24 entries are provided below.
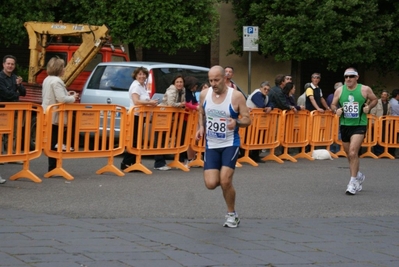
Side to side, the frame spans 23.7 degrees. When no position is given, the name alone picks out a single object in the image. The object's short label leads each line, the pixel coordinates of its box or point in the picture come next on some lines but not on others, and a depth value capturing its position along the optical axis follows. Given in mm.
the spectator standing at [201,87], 17019
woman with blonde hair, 14266
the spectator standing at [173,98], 16078
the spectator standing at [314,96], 22359
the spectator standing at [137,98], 15594
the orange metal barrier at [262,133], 18328
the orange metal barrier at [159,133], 15375
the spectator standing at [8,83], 15367
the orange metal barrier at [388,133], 23375
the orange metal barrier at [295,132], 19828
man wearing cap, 13570
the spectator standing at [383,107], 24922
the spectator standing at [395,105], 24844
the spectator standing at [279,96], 19844
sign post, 24641
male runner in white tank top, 9898
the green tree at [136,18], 28281
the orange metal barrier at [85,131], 13898
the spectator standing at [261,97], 19094
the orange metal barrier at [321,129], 21203
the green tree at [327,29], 30281
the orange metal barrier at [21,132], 12992
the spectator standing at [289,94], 20128
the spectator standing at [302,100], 22788
